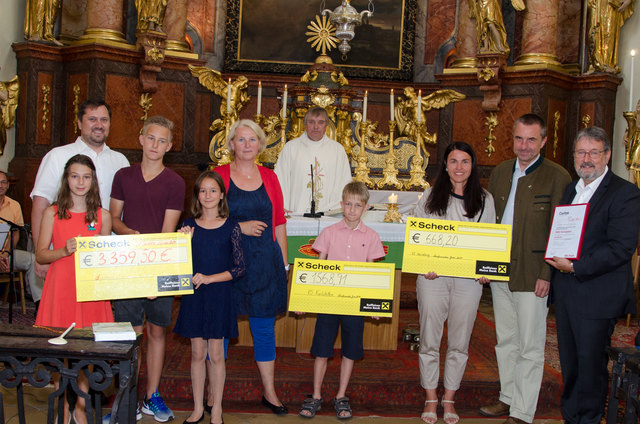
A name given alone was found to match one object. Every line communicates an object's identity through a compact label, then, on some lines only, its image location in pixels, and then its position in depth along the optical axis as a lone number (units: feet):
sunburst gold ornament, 33.63
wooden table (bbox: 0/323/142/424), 9.70
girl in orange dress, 12.00
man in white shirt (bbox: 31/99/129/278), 12.73
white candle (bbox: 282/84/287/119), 23.07
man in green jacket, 13.05
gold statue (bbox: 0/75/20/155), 26.27
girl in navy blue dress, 12.54
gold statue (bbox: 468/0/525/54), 28.27
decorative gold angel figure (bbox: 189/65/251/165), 22.33
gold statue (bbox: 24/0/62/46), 27.27
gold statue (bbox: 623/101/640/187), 25.09
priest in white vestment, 19.35
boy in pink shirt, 13.71
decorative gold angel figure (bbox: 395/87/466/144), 26.12
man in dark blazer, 11.80
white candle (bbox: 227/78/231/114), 21.61
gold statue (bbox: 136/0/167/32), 26.99
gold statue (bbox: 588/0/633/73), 28.63
